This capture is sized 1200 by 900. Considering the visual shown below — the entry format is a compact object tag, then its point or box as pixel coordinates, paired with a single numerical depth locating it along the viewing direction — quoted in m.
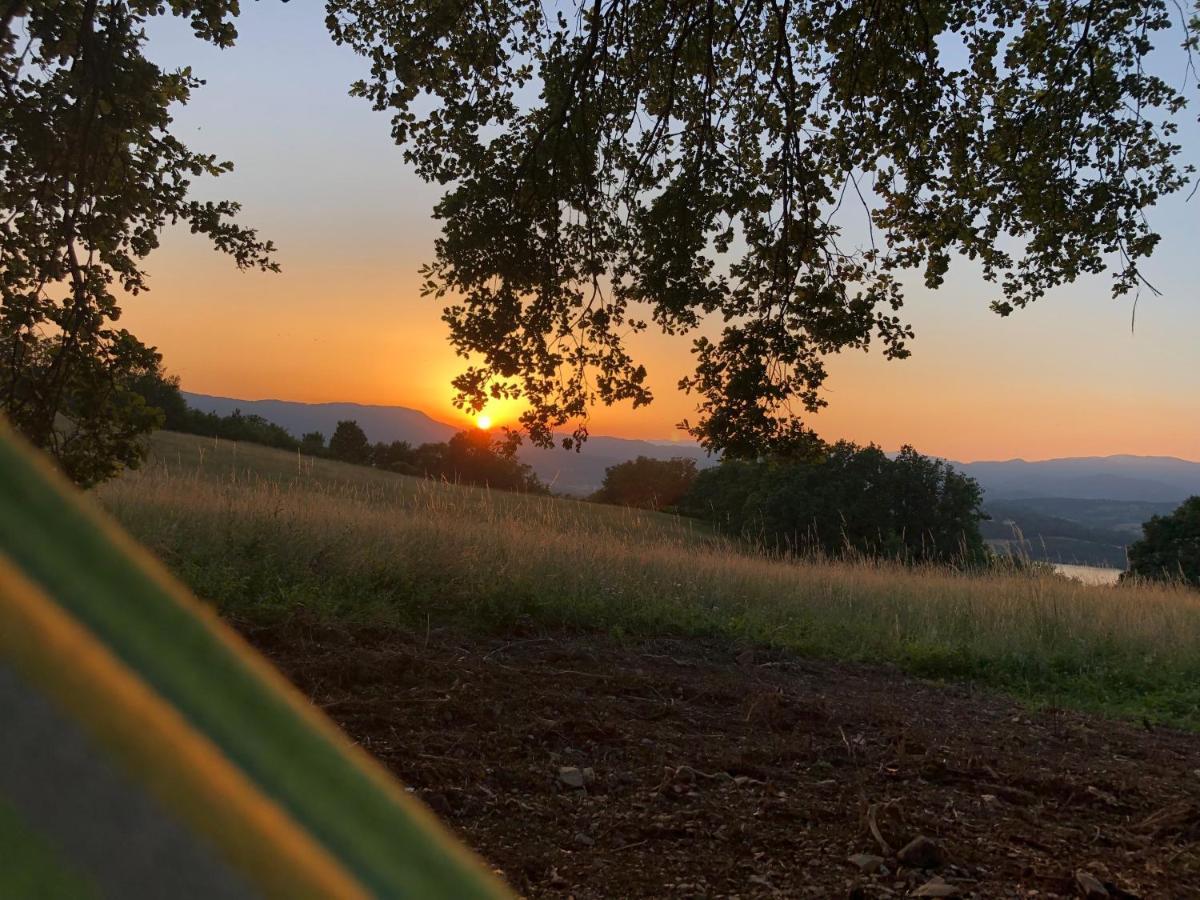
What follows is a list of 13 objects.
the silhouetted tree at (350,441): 51.34
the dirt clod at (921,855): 2.39
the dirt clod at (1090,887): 2.23
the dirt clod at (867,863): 2.36
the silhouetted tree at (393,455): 49.96
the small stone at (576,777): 2.97
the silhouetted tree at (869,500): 39.53
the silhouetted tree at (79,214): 3.67
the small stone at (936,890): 2.20
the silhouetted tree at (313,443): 44.62
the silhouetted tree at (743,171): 5.28
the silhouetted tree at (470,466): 45.19
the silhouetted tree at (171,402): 29.02
